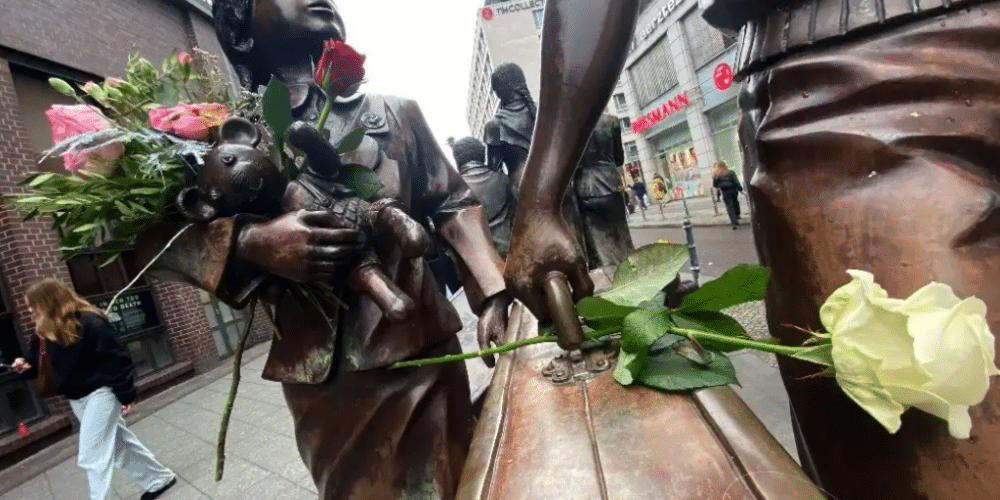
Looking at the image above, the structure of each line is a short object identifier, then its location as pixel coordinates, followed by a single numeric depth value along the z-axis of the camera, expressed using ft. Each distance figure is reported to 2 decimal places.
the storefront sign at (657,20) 61.21
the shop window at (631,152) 102.48
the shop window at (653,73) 66.03
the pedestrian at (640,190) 68.33
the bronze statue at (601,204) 12.24
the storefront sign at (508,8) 145.69
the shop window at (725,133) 55.25
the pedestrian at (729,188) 38.52
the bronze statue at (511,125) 12.84
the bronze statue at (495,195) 13.44
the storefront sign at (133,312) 25.49
